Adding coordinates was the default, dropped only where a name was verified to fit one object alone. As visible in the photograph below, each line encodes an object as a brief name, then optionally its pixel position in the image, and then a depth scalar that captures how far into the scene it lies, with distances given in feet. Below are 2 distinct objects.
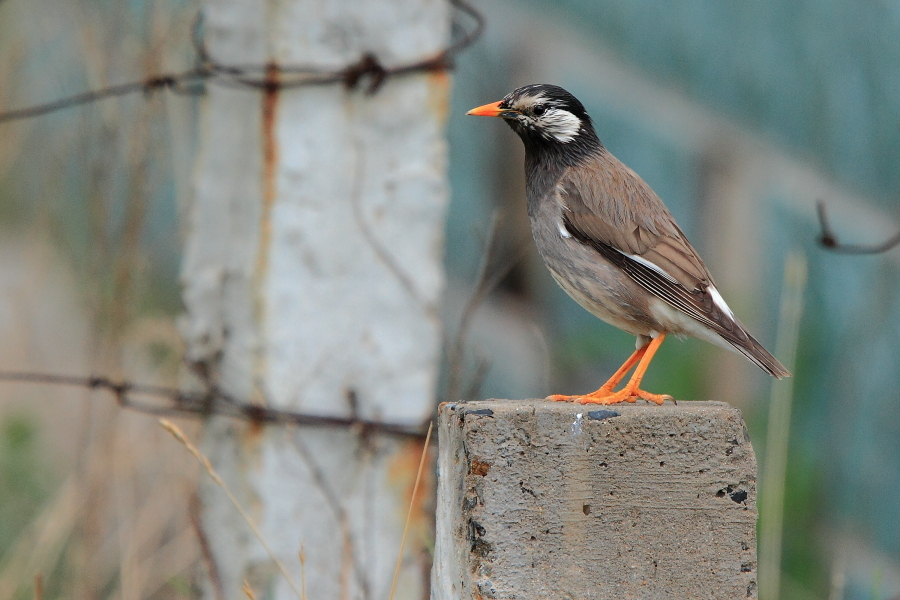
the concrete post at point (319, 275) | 24.06
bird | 20.86
